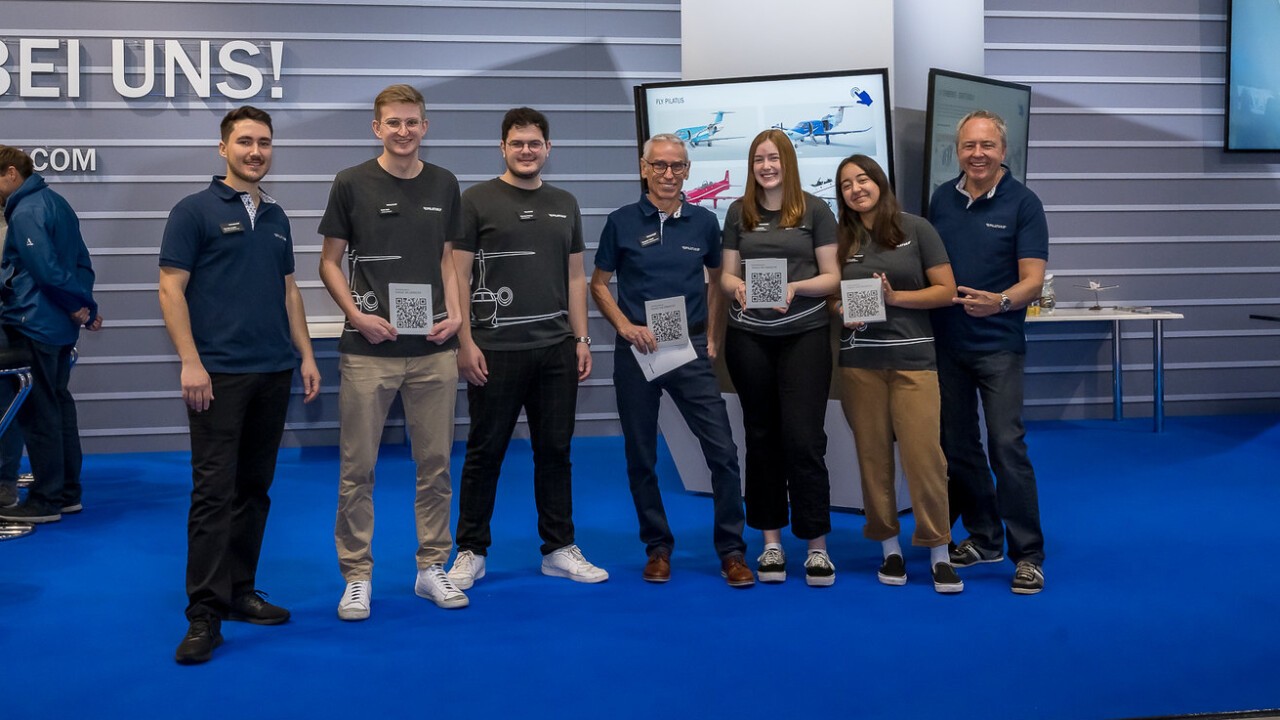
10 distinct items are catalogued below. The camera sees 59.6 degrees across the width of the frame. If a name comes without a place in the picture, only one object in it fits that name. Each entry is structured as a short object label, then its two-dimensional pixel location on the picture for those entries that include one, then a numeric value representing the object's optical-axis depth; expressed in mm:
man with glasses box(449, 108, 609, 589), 3363
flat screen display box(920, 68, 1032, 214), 4410
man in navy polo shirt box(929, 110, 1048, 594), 3367
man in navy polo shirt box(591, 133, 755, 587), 3467
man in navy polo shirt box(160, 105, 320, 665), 2832
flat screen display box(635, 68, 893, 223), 4480
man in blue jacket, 4488
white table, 6188
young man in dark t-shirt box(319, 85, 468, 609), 3119
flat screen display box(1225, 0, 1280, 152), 6746
